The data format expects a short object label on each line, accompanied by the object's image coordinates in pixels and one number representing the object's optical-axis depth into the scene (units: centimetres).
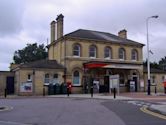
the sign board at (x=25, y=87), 2133
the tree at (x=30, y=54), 4233
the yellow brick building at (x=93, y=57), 2325
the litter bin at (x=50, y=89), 2170
